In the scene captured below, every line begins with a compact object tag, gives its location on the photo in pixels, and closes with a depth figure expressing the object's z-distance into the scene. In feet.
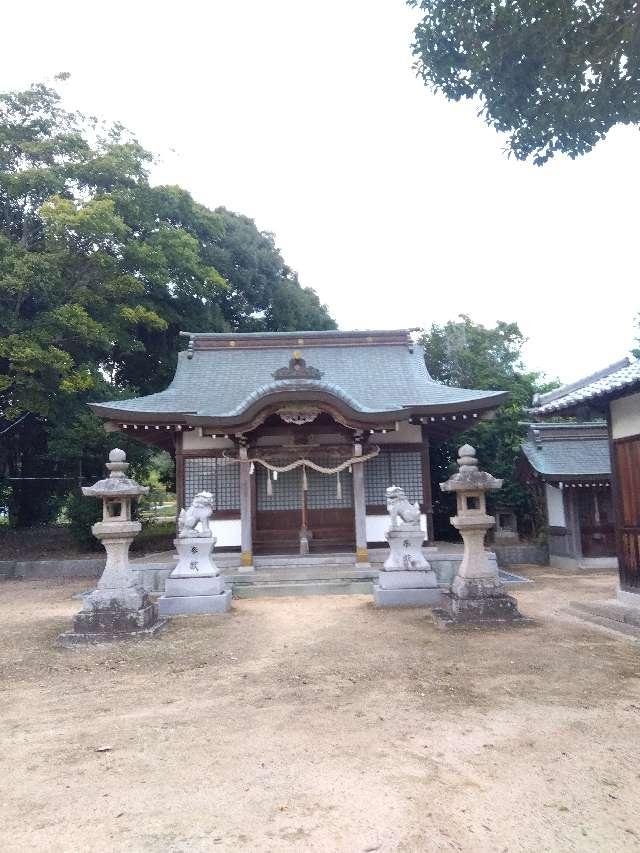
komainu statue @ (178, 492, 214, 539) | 28.76
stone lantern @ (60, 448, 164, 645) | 21.81
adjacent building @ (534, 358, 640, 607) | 23.66
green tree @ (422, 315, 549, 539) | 53.62
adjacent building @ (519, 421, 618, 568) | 43.39
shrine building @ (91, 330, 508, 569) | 37.11
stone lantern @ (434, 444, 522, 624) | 22.47
